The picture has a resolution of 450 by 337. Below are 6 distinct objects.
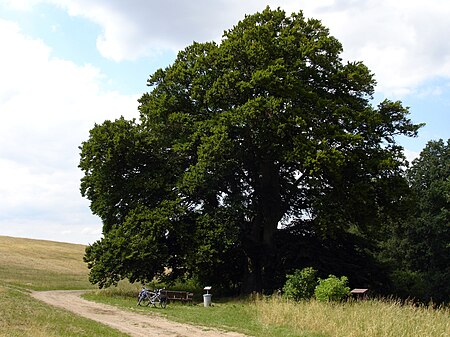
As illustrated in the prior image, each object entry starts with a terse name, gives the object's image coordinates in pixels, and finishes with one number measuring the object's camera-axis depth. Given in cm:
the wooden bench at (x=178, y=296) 2934
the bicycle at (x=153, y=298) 2644
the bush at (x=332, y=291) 2288
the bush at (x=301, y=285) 2609
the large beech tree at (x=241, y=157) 2945
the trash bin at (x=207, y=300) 2746
